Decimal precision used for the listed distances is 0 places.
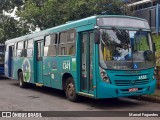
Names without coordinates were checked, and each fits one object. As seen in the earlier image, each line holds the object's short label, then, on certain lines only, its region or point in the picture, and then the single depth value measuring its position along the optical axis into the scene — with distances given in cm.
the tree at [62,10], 2064
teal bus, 1011
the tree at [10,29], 2718
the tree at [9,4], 2985
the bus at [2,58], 2419
